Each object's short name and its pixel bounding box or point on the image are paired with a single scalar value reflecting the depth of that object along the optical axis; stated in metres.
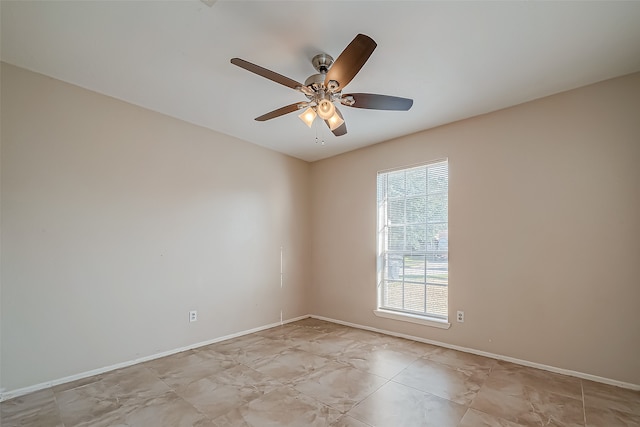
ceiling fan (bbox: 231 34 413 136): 1.76
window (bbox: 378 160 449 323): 3.54
